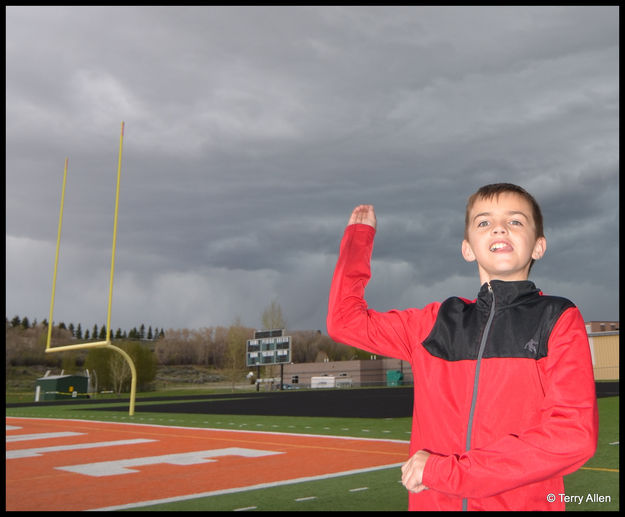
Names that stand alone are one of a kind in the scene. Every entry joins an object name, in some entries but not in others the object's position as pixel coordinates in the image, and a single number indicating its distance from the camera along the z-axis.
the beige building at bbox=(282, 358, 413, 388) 59.38
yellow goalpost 14.66
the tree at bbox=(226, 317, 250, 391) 56.66
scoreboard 39.53
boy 1.30
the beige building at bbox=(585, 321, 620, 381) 43.12
